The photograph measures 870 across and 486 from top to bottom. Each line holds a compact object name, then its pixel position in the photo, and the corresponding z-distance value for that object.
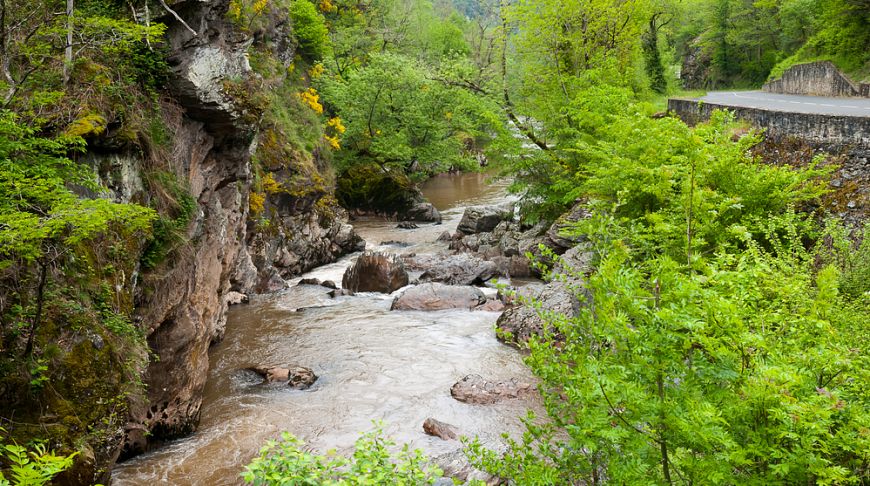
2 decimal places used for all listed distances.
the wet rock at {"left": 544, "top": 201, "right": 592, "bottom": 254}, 20.67
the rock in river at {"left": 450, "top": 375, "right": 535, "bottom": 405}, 12.59
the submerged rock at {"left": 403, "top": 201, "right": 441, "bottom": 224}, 35.34
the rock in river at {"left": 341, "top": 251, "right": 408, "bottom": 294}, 21.14
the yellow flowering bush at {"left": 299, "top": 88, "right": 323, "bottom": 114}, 32.88
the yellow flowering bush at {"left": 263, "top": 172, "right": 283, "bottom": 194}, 23.55
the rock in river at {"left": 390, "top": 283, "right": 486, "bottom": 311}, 18.84
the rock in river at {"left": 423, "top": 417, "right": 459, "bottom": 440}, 10.98
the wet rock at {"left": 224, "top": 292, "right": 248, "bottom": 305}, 18.95
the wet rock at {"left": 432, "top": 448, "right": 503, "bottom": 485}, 8.80
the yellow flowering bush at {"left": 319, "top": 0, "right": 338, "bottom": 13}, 42.25
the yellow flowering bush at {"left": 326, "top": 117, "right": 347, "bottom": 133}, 34.62
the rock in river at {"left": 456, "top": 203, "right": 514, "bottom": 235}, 30.23
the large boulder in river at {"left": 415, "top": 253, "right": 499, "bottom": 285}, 22.28
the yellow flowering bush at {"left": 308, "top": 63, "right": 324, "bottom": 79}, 37.34
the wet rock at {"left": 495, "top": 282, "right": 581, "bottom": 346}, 15.09
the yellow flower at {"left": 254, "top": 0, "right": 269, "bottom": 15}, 25.30
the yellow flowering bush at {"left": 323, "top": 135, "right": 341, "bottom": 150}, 33.08
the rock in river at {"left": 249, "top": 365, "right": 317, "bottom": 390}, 13.30
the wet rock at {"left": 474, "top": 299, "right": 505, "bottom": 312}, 18.62
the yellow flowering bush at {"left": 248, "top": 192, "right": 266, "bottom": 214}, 20.77
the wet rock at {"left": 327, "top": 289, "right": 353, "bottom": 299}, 20.36
